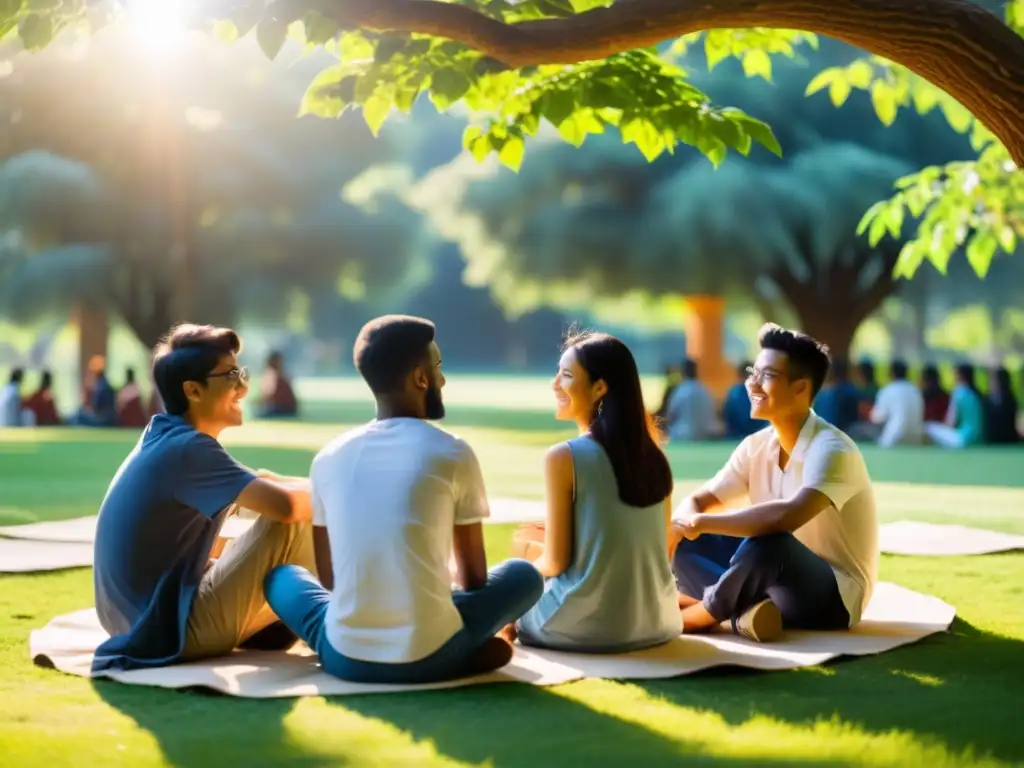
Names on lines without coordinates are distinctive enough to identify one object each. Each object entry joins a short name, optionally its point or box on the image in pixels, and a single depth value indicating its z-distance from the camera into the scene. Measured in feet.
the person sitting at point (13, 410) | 77.61
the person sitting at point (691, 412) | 64.13
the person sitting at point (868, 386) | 66.24
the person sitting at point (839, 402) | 61.41
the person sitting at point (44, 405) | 78.54
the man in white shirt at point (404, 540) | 14.93
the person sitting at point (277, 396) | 90.38
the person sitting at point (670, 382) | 67.00
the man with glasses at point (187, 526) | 16.17
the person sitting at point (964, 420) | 62.90
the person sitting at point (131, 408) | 75.41
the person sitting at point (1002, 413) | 64.34
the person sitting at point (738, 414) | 62.39
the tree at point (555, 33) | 17.28
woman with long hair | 16.85
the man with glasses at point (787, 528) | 18.21
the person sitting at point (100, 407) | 76.64
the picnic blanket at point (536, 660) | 15.52
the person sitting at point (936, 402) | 66.74
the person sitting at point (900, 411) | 61.41
